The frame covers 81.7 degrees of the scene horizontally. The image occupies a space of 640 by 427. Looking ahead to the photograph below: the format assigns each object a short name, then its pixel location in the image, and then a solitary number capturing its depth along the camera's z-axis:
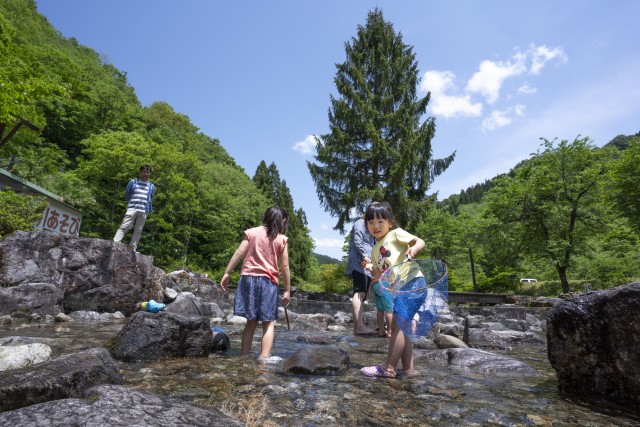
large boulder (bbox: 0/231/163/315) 8.62
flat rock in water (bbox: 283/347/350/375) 3.54
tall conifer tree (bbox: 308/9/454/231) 24.06
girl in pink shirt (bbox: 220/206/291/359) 4.20
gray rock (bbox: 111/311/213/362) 3.96
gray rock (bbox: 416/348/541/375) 4.14
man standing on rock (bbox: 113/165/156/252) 9.55
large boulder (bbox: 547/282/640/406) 2.71
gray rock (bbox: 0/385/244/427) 1.43
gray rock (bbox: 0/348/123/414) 2.11
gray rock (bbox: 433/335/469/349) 5.84
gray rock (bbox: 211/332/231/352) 4.88
